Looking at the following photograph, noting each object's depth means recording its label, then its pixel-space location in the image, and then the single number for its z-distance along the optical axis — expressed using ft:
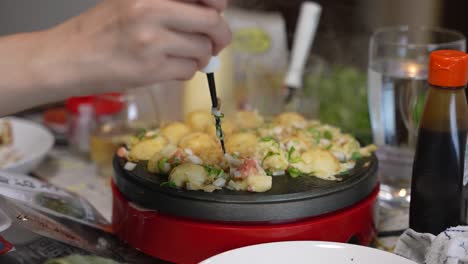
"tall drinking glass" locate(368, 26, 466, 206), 3.82
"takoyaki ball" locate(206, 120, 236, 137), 3.49
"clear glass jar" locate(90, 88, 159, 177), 4.41
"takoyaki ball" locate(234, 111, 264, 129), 3.83
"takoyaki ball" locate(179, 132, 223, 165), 3.15
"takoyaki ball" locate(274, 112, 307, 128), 3.71
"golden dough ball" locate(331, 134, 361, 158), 3.38
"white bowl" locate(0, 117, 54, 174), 4.15
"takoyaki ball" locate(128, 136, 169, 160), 3.29
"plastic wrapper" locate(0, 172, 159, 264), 2.97
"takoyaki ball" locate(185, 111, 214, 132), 3.63
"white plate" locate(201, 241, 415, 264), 2.69
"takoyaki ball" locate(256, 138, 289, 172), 3.10
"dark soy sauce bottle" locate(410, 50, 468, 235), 2.80
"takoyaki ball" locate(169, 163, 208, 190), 2.93
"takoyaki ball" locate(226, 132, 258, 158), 3.21
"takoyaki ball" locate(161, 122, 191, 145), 3.47
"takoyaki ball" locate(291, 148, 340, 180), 3.11
